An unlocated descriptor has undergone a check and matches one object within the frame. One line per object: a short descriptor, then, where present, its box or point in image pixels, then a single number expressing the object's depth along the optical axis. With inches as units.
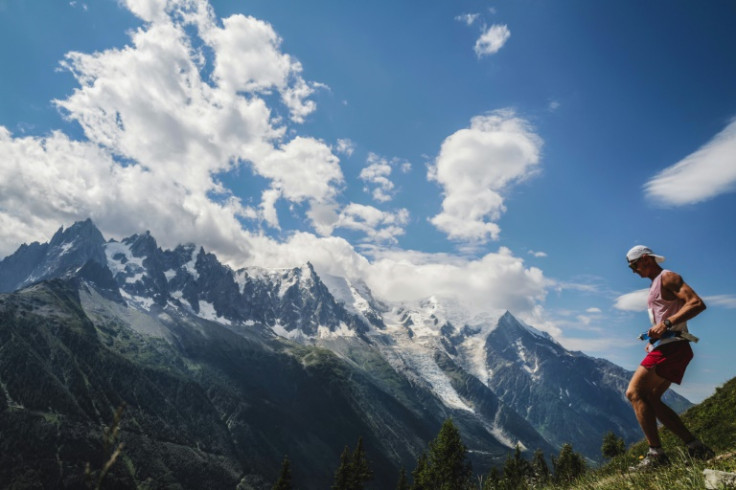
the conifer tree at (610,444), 2072.0
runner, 312.5
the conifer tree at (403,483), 2269.2
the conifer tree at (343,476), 2016.5
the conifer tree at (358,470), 2022.6
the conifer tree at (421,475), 1592.0
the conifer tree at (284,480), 2165.4
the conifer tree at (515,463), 1876.2
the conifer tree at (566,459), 1860.5
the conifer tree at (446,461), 1498.5
